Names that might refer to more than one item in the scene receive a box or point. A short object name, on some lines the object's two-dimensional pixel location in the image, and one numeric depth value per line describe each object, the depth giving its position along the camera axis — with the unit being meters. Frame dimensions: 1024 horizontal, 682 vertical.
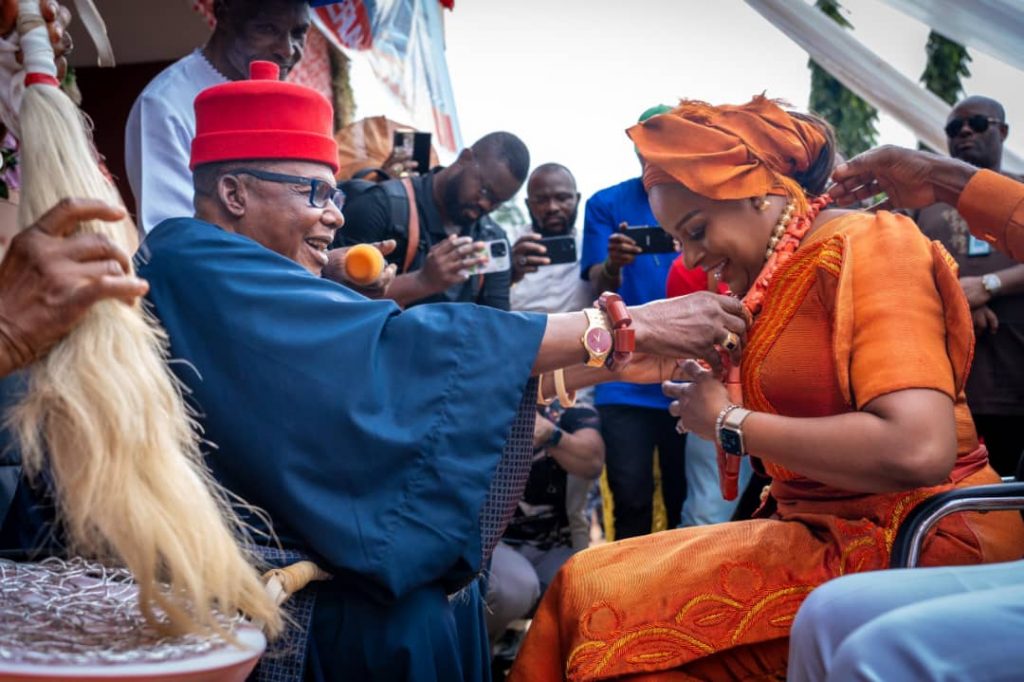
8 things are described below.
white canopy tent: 4.09
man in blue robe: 2.17
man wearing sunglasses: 4.39
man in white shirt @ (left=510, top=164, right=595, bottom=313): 5.33
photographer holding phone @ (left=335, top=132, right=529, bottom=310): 4.10
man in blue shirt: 5.00
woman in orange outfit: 2.15
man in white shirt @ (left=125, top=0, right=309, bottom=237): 3.41
